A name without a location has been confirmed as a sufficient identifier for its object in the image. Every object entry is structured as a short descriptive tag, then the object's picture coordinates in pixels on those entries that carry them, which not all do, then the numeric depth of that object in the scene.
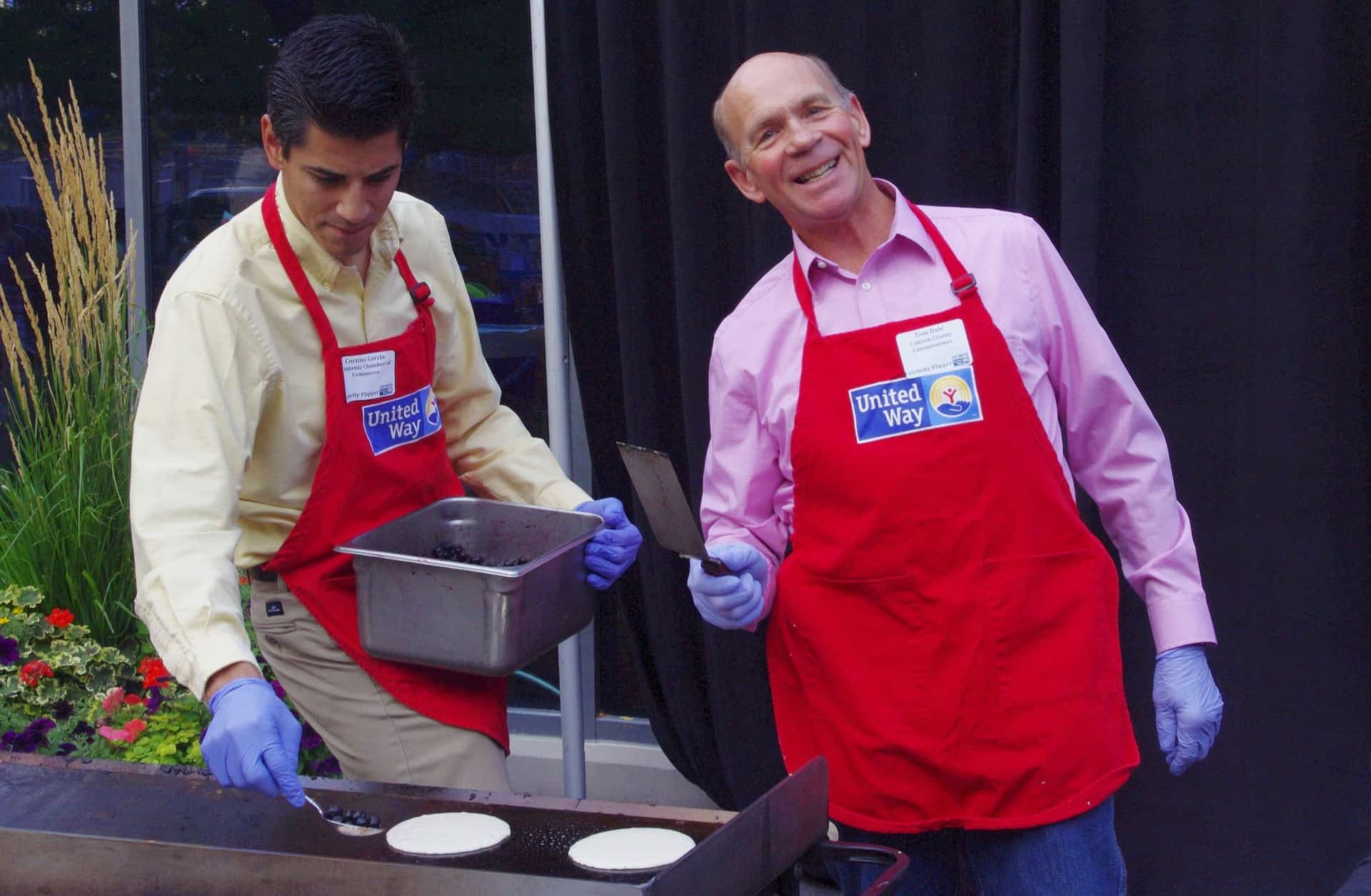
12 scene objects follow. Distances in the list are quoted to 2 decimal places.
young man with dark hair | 1.84
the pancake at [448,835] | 1.85
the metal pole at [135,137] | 4.05
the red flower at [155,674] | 3.36
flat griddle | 1.65
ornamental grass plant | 3.55
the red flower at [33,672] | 3.31
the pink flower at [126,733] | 3.14
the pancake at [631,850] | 1.79
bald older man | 1.96
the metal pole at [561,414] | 3.18
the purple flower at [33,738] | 3.12
